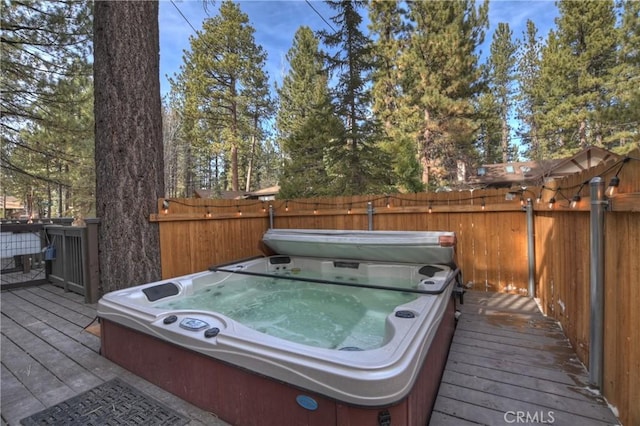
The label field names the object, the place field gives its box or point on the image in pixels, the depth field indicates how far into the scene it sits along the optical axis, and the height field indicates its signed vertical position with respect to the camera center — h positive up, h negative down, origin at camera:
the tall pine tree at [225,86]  11.04 +5.02
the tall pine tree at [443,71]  9.37 +4.44
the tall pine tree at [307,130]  7.71 +2.08
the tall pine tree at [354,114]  7.13 +2.31
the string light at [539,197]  3.13 +0.07
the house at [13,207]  18.80 +0.38
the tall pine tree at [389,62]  10.12 +5.00
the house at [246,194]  15.40 +0.79
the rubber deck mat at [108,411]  1.48 -1.05
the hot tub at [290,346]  1.19 -0.80
